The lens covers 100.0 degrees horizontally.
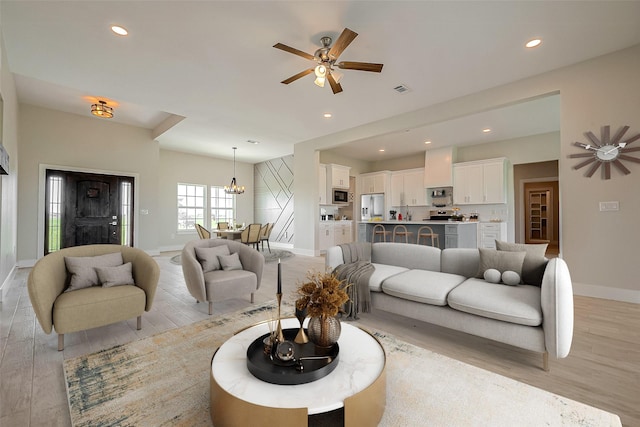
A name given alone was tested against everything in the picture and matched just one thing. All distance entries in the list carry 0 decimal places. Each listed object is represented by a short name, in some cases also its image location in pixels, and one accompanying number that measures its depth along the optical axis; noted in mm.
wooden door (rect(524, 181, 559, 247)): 9320
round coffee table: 1120
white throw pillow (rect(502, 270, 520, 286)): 2385
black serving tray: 1285
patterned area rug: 1423
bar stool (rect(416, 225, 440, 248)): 5633
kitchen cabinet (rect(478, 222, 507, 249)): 6746
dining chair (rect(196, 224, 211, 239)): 6554
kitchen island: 5383
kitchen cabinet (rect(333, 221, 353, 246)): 7953
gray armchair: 2938
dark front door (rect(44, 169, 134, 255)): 5836
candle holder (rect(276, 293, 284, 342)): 1524
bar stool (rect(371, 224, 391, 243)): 6345
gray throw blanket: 2797
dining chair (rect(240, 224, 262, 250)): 6695
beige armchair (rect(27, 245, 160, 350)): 2131
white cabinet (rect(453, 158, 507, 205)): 6816
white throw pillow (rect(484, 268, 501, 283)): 2463
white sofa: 1826
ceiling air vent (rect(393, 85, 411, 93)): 4084
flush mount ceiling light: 5310
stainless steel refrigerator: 8961
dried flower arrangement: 1491
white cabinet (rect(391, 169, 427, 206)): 8289
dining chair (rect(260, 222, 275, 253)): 7234
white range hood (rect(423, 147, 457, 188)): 7551
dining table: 6898
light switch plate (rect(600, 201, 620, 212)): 3301
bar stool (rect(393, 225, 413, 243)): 6015
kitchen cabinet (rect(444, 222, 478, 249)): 5367
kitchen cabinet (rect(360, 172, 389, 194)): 8805
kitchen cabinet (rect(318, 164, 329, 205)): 7779
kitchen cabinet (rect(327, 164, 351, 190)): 7937
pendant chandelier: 7989
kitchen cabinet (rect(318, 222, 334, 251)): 7320
